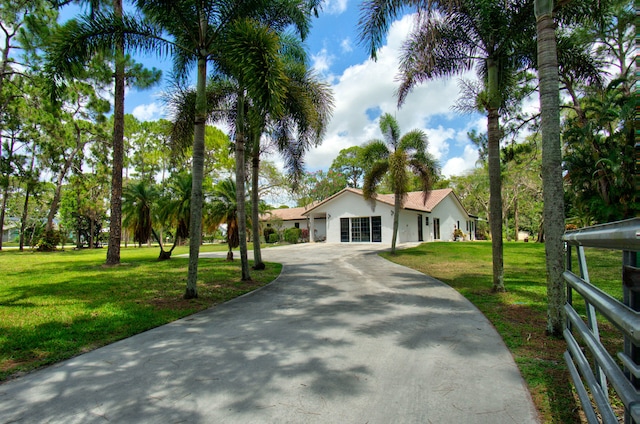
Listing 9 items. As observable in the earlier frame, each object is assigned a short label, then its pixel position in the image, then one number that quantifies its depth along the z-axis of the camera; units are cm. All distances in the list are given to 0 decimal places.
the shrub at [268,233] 3606
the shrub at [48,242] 2583
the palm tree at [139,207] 1648
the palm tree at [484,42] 771
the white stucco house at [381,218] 2720
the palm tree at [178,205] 1606
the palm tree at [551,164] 495
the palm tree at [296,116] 1098
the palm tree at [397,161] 1830
